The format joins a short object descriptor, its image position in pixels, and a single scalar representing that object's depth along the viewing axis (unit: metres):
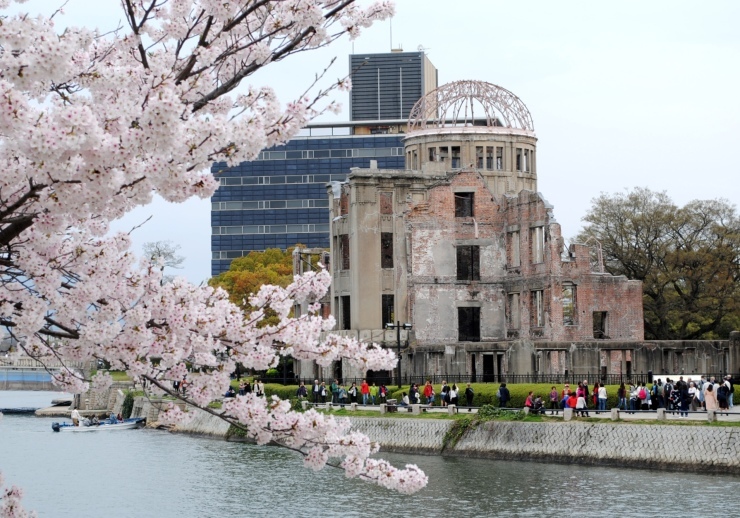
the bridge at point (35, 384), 191.88
